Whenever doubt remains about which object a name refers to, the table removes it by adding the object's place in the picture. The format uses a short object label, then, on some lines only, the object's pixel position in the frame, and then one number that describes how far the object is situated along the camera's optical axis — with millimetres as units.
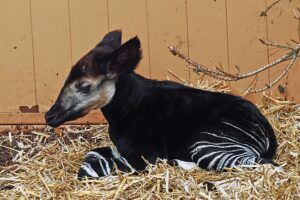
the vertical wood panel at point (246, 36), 9308
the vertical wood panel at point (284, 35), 9283
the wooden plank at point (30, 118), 9345
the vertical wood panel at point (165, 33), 9333
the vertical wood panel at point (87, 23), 9345
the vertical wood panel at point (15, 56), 9352
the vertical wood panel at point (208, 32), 9333
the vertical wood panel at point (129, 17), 9339
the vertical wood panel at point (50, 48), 9358
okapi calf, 6811
